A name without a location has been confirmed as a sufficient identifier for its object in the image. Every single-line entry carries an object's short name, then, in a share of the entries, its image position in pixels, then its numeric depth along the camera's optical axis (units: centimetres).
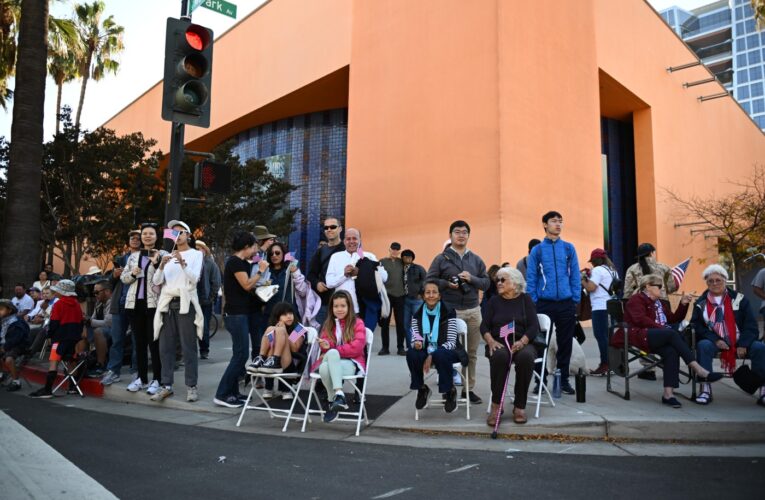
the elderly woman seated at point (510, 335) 501
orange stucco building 1360
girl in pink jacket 512
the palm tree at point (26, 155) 1062
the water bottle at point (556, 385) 586
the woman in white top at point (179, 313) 613
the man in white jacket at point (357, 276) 629
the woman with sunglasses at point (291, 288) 652
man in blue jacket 592
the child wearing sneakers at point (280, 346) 542
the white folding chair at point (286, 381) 530
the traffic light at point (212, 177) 604
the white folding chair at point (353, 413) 507
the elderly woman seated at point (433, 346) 521
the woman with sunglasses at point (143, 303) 645
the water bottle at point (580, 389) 557
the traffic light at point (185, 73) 593
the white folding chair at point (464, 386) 523
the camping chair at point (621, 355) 574
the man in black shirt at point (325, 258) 652
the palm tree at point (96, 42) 2639
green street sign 672
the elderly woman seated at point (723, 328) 565
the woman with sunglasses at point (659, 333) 545
